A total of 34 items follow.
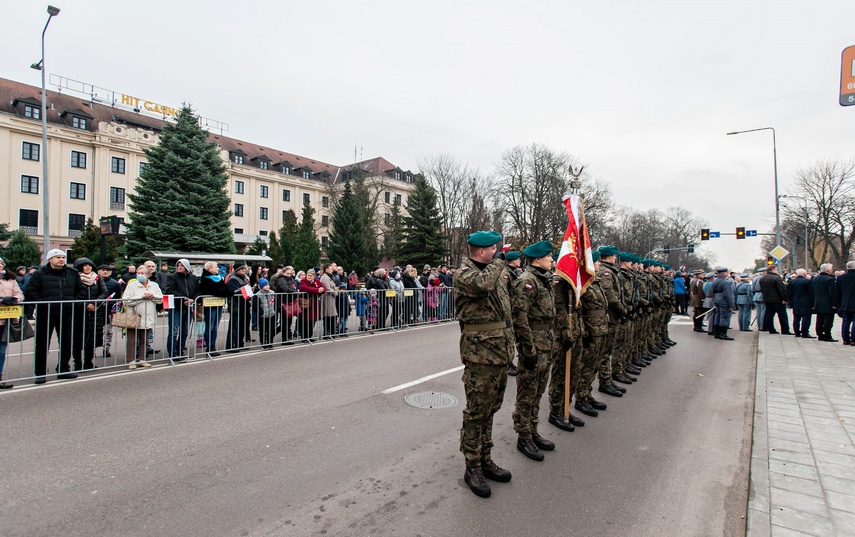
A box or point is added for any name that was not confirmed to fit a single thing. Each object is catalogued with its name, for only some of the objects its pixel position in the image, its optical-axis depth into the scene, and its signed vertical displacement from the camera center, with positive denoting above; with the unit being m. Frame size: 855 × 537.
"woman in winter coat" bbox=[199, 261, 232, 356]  8.68 -0.30
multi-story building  40.50 +12.16
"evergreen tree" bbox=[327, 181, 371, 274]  37.25 +3.41
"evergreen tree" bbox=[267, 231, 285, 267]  44.41 +2.74
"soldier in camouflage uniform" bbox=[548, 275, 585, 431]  4.90 -0.75
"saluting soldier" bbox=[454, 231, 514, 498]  3.56 -0.61
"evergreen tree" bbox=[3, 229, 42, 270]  27.03 +1.66
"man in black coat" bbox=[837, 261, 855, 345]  10.47 -0.55
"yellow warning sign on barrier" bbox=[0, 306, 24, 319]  6.13 -0.50
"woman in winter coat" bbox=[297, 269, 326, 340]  10.17 -0.67
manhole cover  5.58 -1.64
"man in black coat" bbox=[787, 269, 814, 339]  11.81 -0.67
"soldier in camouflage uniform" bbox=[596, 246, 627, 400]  6.24 -0.59
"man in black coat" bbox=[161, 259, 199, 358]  8.16 -0.48
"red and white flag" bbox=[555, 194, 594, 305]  5.24 +0.32
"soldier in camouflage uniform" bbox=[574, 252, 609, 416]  5.46 -0.83
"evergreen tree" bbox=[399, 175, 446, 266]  36.09 +4.00
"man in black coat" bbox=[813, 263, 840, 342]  11.18 -0.59
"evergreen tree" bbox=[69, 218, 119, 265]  27.73 +2.05
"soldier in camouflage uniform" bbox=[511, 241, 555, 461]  4.12 -0.59
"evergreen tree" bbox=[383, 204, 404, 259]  38.41 +4.10
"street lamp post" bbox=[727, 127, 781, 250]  25.03 +3.57
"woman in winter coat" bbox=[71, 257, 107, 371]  6.99 -0.73
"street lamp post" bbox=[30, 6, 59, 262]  19.12 +4.68
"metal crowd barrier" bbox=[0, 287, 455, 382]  6.70 -1.00
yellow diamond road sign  19.83 +1.14
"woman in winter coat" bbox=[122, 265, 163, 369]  7.60 -0.54
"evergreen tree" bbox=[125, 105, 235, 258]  27.05 +5.08
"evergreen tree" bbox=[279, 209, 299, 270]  43.94 +4.49
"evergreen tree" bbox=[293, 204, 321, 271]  40.25 +2.70
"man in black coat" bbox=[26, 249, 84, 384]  6.57 -0.45
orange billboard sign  7.85 +3.67
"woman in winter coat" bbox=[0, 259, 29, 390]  6.16 -0.27
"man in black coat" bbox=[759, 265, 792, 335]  12.38 -0.53
